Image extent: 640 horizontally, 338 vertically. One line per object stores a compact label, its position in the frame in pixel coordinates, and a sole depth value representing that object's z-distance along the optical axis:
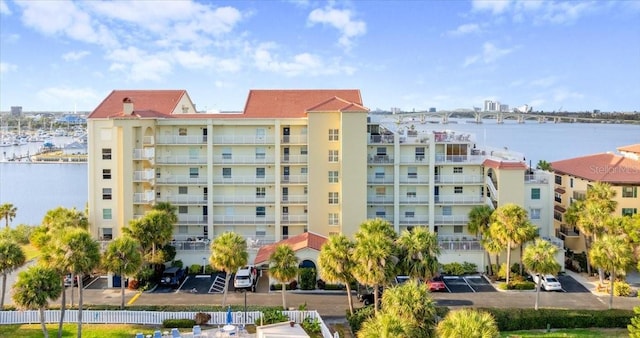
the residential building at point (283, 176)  47.78
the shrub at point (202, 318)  33.18
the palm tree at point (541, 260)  35.59
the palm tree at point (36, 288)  27.94
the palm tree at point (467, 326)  19.45
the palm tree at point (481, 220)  44.88
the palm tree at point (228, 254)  34.47
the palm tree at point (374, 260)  31.25
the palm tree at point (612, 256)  35.66
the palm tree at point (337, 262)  32.97
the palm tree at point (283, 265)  34.84
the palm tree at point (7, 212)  58.62
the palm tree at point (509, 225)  41.47
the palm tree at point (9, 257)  31.58
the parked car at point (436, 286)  41.47
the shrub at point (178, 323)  32.84
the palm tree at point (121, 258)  33.91
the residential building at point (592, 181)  48.94
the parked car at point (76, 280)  41.88
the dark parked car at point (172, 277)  42.94
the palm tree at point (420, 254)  33.16
